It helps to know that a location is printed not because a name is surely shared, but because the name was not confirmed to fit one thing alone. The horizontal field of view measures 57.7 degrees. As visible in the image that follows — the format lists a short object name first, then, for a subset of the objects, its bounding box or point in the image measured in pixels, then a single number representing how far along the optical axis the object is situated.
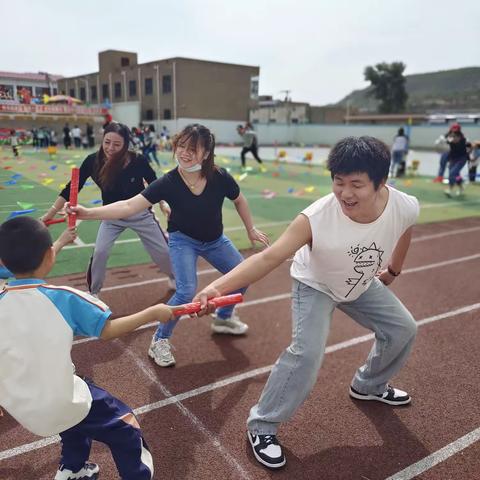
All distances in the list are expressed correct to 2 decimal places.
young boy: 1.88
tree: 71.50
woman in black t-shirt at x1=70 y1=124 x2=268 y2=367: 3.70
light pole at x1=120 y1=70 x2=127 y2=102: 52.50
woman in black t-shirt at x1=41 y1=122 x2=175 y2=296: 4.34
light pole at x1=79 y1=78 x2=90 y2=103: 55.03
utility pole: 63.25
